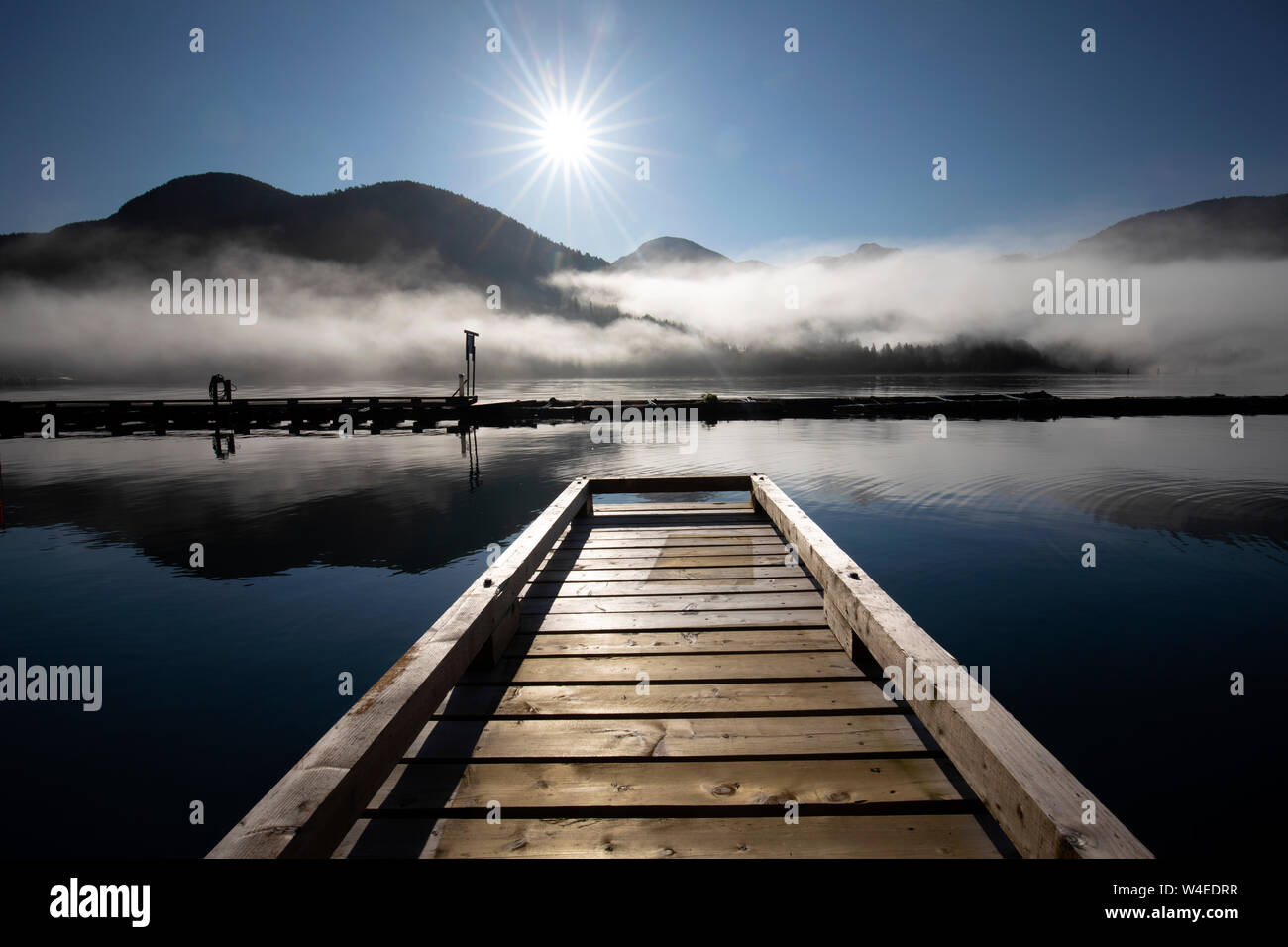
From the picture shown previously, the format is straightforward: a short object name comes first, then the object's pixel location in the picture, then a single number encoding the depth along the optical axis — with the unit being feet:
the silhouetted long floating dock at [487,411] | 144.77
